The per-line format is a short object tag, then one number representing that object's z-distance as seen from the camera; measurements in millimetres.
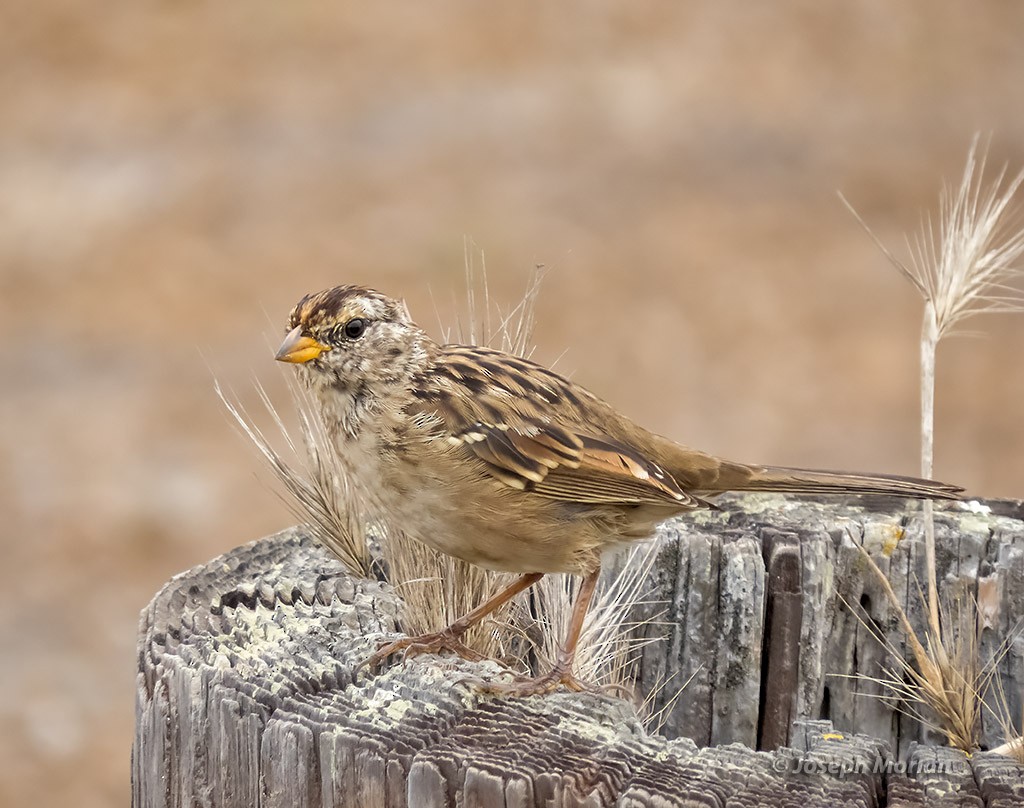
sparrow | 7191
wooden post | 5656
